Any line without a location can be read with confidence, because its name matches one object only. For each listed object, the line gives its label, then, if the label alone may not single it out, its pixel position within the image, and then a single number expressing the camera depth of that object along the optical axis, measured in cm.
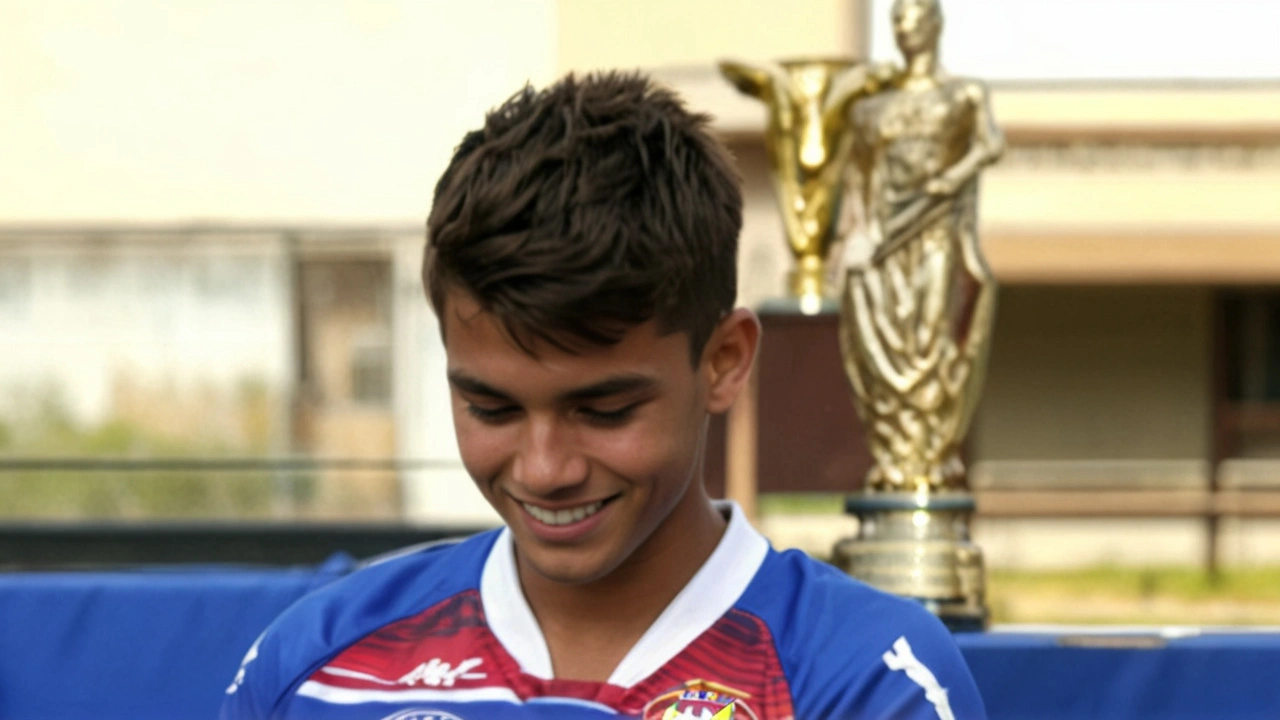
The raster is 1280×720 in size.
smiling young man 166
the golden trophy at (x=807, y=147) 335
